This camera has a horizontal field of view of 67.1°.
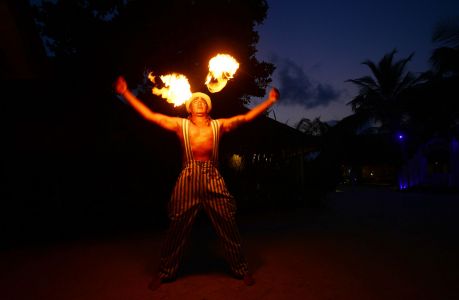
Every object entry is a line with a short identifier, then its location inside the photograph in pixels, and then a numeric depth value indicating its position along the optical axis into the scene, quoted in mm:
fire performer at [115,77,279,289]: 3730
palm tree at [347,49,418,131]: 23047
